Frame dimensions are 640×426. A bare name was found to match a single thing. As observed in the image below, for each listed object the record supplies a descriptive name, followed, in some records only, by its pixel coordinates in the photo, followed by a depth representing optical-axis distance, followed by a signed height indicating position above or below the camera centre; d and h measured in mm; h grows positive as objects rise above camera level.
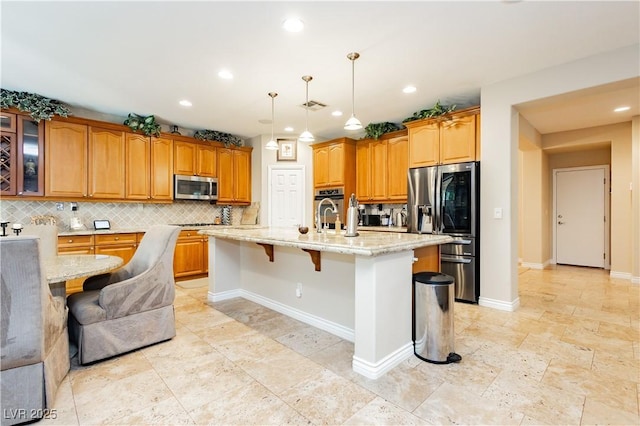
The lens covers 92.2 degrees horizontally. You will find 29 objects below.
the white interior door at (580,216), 5980 -115
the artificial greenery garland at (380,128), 5289 +1437
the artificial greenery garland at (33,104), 3732 +1369
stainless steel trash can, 2336 -849
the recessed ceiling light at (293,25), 2406 +1493
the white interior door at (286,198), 6129 +273
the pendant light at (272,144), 4030 +902
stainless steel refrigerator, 3799 -52
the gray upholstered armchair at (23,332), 1590 -639
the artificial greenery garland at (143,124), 4694 +1375
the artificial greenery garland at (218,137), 5594 +1411
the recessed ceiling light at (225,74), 3344 +1520
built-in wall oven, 5625 +212
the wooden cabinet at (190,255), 5051 -729
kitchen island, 2135 -666
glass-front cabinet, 3832 +731
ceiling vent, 4317 +1528
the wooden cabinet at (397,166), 5055 +749
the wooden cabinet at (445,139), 3879 +968
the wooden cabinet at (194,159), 5289 +943
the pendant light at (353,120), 2936 +891
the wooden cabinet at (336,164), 5598 +892
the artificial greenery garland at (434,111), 4051 +1359
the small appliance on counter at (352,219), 2643 -65
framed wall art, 6084 +1224
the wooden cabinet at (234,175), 5867 +713
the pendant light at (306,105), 3454 +1506
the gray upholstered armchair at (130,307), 2293 -749
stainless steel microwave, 5262 +432
